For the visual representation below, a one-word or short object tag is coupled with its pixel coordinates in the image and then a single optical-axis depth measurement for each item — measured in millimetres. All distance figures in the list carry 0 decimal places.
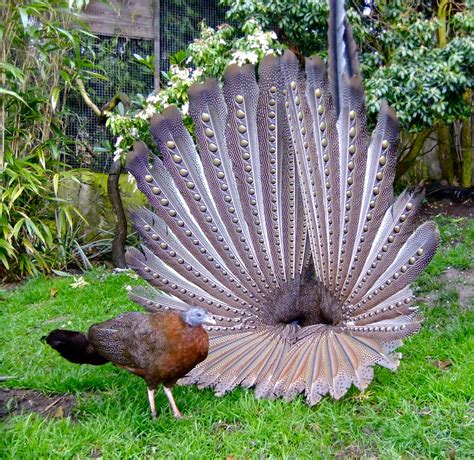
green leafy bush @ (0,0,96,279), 5000
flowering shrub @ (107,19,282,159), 4910
